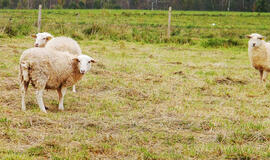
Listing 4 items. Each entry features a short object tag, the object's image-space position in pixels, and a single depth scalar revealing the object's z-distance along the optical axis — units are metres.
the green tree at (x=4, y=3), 131.37
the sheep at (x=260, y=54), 21.42
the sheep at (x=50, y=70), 13.41
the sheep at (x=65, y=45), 17.07
